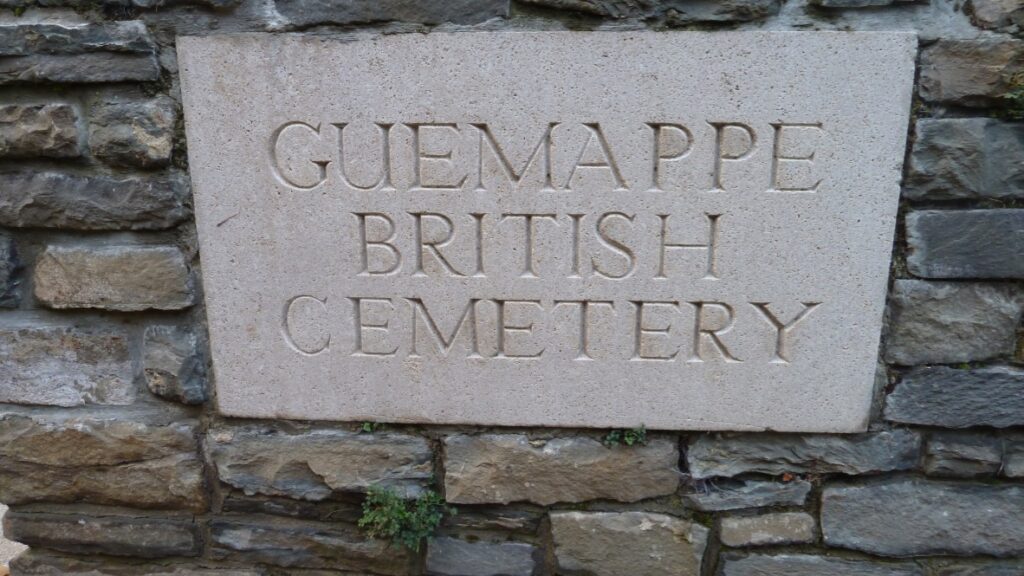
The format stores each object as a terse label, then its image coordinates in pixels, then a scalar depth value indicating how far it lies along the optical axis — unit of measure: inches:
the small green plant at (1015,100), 57.5
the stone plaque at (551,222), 59.1
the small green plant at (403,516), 68.7
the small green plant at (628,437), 67.4
